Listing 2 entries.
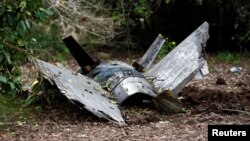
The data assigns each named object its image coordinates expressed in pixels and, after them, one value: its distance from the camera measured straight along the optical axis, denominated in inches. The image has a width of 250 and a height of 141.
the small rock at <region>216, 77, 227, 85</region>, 608.4
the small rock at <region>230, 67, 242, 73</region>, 711.1
